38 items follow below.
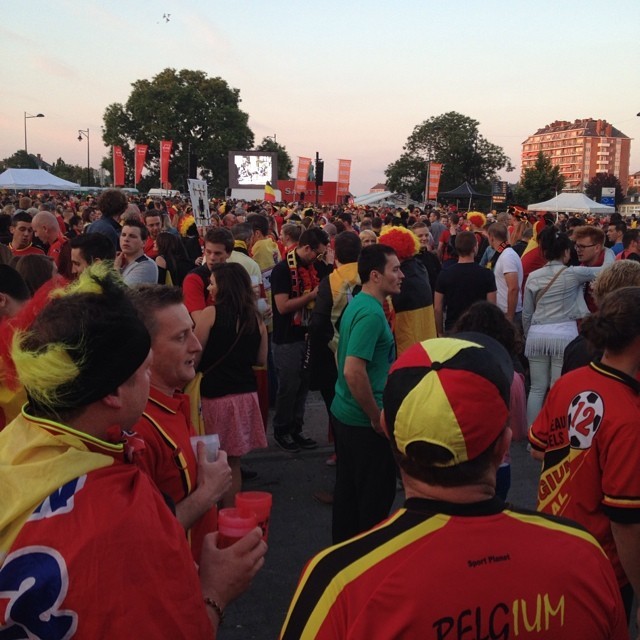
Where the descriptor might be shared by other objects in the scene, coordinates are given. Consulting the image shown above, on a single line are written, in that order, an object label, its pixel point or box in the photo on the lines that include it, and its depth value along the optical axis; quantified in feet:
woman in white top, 18.03
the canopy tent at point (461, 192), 109.19
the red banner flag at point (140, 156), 95.97
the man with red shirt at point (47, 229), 22.91
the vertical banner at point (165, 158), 75.34
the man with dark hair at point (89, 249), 14.89
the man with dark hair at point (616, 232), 31.07
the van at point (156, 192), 167.07
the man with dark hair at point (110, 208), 21.40
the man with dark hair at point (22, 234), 22.85
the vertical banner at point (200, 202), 31.58
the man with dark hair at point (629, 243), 23.27
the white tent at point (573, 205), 102.82
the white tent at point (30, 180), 90.33
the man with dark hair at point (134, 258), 17.46
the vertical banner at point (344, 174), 83.56
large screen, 168.35
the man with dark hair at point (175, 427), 6.33
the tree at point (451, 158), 249.75
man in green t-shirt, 11.03
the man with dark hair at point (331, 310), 16.35
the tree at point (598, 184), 258.98
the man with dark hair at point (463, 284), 19.65
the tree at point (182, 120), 196.24
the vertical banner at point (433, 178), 80.74
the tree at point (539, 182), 190.19
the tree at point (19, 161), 321.11
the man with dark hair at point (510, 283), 22.08
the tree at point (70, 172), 296.90
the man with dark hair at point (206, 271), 15.31
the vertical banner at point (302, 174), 82.57
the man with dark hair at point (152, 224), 28.35
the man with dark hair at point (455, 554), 3.86
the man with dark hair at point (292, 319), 18.83
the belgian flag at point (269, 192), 63.42
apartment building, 633.65
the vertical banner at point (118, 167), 93.35
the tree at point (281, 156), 260.42
